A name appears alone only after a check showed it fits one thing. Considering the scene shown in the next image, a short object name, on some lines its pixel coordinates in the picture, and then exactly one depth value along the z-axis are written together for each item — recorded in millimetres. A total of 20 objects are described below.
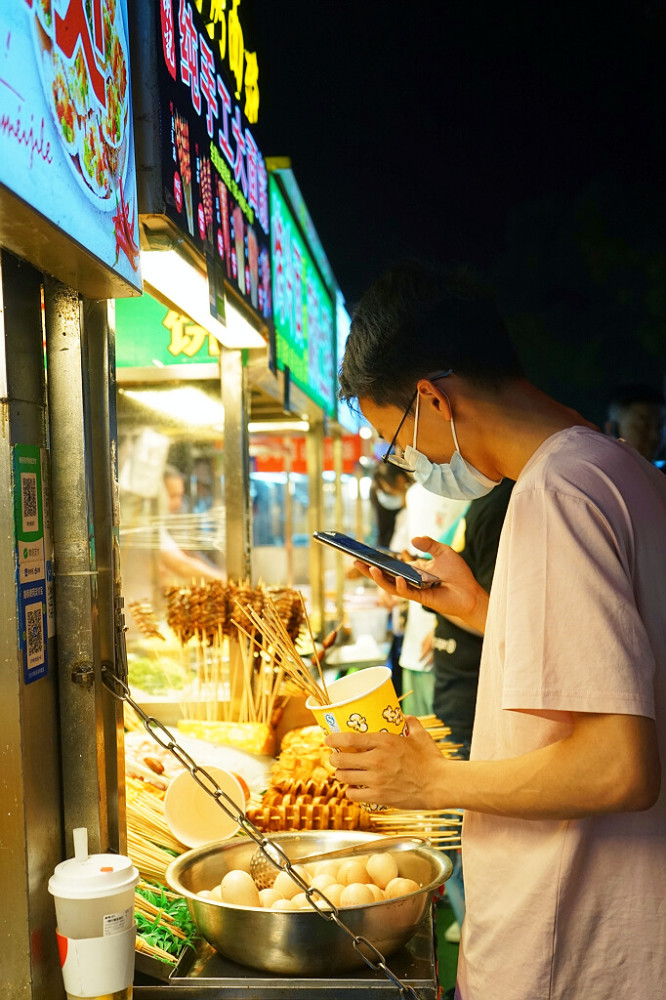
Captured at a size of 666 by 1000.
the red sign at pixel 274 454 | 10453
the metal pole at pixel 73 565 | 1862
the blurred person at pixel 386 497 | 7741
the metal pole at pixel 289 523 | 7793
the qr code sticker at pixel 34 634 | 1710
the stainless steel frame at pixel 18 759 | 1641
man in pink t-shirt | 1326
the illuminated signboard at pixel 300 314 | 5045
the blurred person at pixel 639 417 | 5656
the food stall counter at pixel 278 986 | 1865
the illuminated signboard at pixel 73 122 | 1270
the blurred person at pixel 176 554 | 5277
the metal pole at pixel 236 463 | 4711
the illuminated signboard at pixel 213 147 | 2383
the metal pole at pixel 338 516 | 8500
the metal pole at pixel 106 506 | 1955
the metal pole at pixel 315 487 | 8047
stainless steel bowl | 1891
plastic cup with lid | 1581
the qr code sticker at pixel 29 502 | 1692
